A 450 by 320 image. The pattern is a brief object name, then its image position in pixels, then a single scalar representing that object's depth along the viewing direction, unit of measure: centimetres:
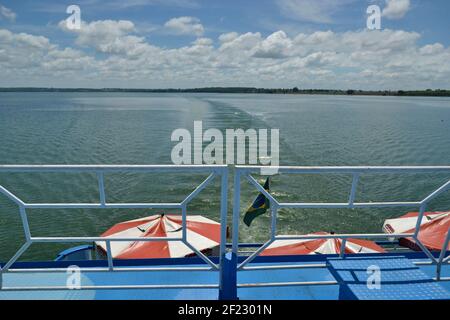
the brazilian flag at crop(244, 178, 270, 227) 397
